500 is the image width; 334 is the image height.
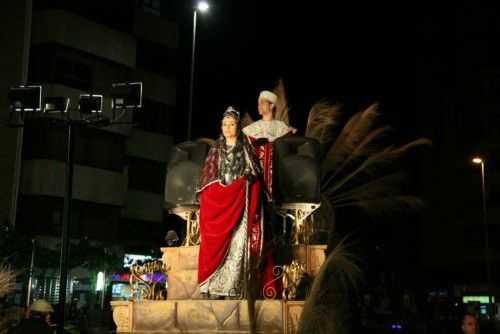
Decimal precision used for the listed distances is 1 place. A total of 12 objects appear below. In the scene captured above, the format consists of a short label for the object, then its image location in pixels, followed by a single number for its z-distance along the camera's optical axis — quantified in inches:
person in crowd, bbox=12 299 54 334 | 294.9
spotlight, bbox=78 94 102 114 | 605.3
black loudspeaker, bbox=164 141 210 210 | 377.4
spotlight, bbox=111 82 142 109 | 631.2
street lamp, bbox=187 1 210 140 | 1025.2
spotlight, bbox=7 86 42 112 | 604.7
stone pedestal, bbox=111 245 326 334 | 302.5
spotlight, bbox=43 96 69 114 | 612.7
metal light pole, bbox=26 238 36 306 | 1044.7
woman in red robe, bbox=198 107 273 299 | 334.6
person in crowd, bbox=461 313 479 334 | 279.7
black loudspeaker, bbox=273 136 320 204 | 354.9
